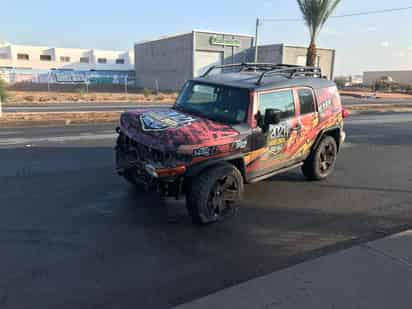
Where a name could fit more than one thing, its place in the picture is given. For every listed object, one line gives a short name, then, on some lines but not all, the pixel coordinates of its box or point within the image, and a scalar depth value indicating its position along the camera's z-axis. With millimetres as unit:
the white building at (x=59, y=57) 68950
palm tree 20266
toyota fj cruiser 3936
